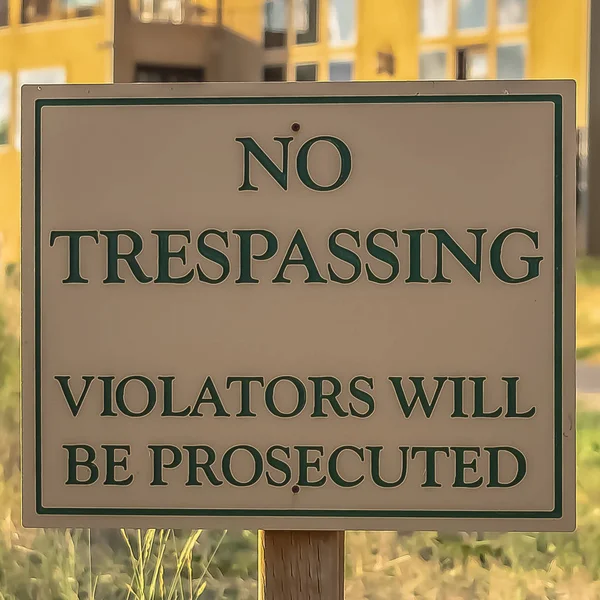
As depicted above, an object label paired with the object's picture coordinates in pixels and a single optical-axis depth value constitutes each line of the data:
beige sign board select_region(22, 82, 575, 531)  2.94
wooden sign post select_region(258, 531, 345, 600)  2.98
